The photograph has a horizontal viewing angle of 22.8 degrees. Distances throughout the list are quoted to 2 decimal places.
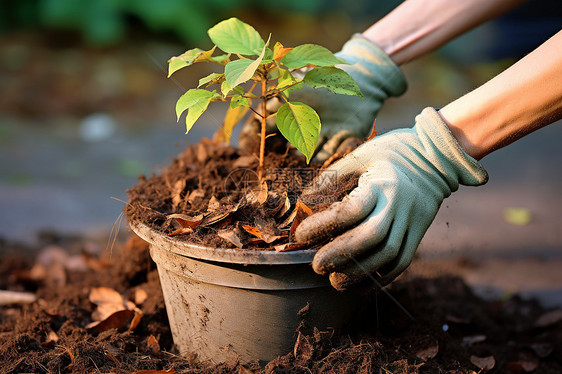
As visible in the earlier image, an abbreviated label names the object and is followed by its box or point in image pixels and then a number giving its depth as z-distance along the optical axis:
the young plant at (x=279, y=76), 1.29
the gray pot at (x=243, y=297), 1.27
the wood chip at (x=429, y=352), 1.34
